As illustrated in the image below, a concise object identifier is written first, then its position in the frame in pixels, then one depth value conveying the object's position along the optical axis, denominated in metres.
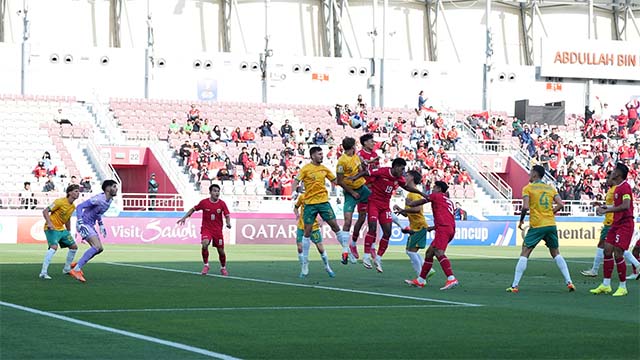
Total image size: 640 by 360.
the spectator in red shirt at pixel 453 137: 55.25
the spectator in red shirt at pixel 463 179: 51.22
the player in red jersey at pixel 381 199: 22.86
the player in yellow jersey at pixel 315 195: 21.38
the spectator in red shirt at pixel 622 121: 62.36
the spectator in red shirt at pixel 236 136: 51.60
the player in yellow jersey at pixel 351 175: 22.30
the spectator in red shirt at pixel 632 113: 62.97
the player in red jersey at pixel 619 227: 18.45
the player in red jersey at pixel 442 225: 19.44
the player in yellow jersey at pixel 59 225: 21.77
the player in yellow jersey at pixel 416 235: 21.45
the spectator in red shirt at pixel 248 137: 51.84
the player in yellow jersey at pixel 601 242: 23.53
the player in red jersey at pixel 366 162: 22.83
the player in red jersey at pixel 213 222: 23.36
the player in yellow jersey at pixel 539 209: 19.12
